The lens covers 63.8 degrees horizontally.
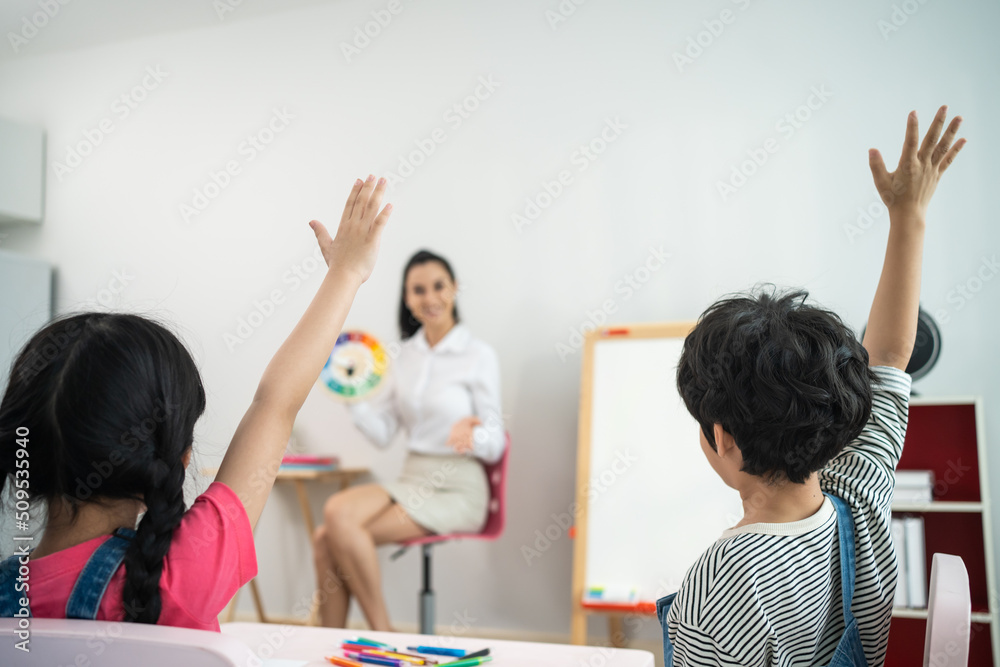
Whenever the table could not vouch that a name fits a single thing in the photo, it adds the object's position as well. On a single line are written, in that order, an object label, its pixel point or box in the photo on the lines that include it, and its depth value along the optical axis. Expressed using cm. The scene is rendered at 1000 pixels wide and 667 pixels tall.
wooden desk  343
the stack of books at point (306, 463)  349
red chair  288
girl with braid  76
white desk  100
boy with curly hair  84
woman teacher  285
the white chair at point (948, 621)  70
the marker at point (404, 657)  104
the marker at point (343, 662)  99
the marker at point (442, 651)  108
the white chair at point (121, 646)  59
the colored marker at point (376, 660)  101
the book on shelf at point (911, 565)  255
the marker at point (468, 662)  99
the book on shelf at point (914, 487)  261
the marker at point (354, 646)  106
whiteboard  277
